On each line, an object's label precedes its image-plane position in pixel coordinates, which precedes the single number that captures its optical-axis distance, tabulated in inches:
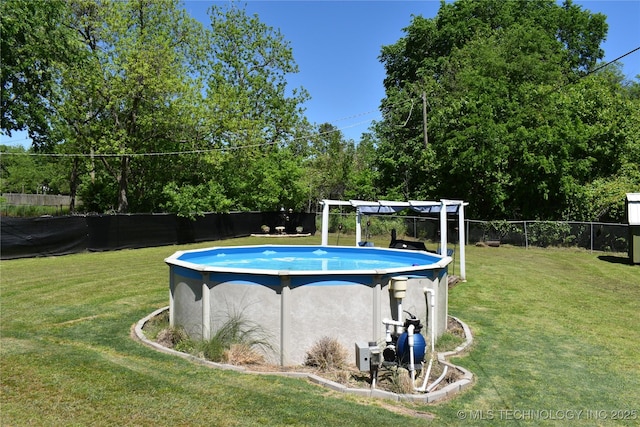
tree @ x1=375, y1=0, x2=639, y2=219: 954.1
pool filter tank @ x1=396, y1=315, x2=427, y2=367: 225.9
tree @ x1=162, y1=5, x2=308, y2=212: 1069.8
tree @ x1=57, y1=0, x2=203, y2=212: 920.3
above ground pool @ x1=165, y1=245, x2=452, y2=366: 242.4
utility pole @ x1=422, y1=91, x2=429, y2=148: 1057.5
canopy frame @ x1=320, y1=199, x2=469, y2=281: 493.0
